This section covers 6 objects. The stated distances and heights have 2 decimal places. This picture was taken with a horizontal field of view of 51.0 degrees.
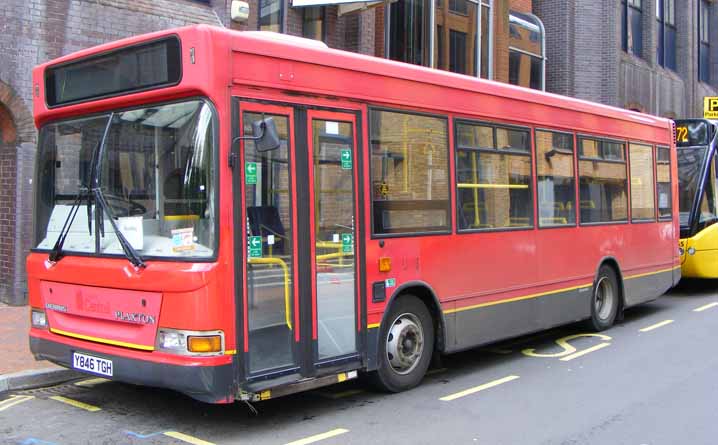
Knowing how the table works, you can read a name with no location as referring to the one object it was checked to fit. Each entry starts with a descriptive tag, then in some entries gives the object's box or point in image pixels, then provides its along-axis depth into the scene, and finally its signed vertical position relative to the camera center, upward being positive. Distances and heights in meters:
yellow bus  14.18 +0.18
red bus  5.53 -0.01
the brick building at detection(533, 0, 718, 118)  24.42 +5.67
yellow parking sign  23.56 +3.10
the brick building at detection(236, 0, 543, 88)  14.69 +4.12
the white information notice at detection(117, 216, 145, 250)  5.75 -0.10
